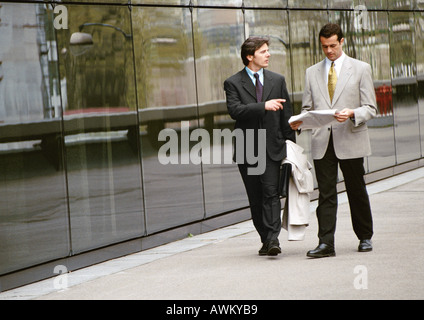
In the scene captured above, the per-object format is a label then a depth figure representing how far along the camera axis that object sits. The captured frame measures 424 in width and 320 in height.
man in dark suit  13.11
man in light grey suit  12.83
